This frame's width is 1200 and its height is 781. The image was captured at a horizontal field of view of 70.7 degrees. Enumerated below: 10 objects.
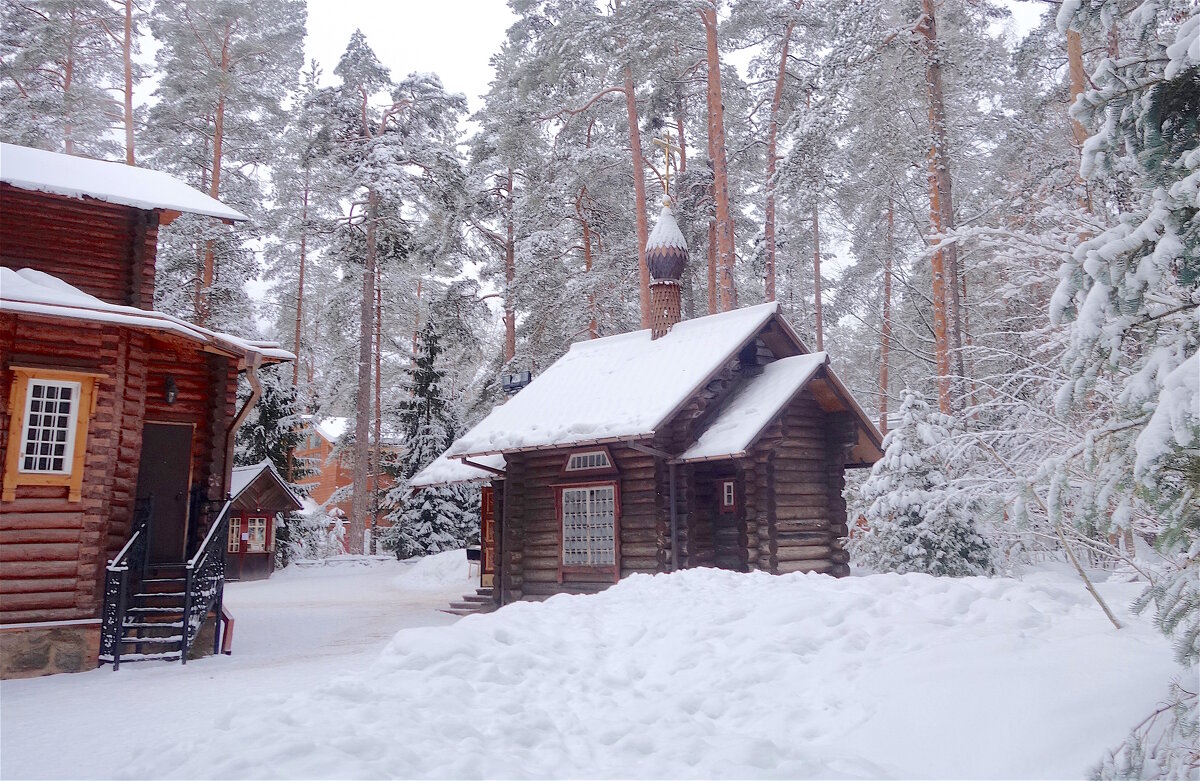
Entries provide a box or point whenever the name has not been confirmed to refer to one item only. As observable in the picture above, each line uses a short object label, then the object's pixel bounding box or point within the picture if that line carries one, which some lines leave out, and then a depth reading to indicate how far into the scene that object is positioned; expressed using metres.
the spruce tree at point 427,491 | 31.38
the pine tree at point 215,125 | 26.20
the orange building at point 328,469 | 43.16
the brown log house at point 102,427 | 10.34
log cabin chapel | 14.51
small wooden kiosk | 27.34
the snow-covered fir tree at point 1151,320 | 4.07
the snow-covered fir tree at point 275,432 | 30.03
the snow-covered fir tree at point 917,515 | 14.02
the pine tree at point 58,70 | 24.42
